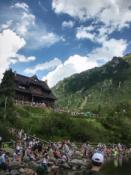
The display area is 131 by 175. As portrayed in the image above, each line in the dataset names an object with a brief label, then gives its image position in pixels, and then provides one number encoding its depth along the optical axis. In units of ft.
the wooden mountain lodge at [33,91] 134.00
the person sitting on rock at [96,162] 11.66
